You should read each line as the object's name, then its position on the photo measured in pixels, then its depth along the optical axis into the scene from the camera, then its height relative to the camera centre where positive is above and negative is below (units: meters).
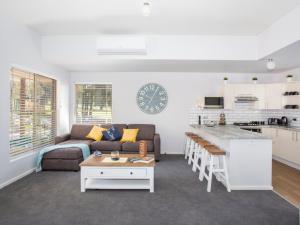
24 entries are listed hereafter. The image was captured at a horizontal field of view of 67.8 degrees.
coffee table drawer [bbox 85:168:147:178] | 3.45 -0.96
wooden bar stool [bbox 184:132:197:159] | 5.32 -0.81
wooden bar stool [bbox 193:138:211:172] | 4.47 -0.90
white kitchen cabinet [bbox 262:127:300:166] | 4.74 -0.74
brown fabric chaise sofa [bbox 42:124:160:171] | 4.47 -0.80
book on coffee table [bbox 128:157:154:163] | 3.58 -0.81
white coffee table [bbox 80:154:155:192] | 3.41 -0.97
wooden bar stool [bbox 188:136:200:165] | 4.85 -0.79
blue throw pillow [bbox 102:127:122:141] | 5.52 -0.59
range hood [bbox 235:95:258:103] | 5.87 +0.33
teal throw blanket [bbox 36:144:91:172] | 4.45 -0.82
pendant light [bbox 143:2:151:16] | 2.98 +1.35
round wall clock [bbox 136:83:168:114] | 6.25 +0.35
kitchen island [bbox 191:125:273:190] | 3.58 -0.84
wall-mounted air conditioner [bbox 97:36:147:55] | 4.25 +1.27
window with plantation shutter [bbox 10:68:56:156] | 3.97 -0.02
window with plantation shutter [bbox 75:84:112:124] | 6.36 +0.26
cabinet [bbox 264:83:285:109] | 5.68 +0.39
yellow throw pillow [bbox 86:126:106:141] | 5.55 -0.59
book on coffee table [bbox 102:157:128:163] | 3.59 -0.81
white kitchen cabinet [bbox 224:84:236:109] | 5.87 +0.46
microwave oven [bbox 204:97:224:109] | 5.83 +0.22
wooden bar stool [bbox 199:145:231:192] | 3.46 -0.94
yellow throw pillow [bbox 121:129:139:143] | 5.48 -0.61
